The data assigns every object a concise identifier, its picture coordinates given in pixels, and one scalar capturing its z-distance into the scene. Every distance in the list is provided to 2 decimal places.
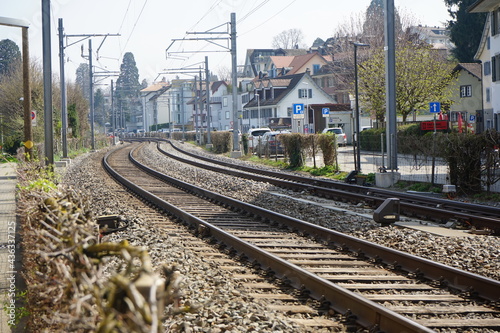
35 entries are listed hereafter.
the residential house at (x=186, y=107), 159.62
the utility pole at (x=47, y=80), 20.08
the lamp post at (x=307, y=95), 86.75
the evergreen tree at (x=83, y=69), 192.43
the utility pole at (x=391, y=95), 22.53
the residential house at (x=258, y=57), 126.65
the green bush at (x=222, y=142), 50.44
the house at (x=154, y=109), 163.00
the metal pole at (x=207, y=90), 59.38
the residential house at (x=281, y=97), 91.06
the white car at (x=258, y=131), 57.20
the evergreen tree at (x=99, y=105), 179.38
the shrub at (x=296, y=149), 31.30
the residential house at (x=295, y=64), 104.31
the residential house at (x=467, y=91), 64.94
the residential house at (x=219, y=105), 122.56
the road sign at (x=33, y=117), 26.67
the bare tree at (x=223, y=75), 179.50
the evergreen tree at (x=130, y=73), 188.12
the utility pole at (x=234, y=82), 42.22
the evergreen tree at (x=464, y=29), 66.94
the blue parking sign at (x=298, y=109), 37.47
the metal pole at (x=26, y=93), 22.10
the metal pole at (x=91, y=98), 54.69
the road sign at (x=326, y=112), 43.78
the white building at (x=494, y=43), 36.12
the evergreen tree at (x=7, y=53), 96.69
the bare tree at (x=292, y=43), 160.81
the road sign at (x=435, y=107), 34.23
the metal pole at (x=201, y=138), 68.19
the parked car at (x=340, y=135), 54.88
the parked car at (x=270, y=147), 39.44
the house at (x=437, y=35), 159.56
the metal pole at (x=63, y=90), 37.22
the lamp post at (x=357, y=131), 26.10
